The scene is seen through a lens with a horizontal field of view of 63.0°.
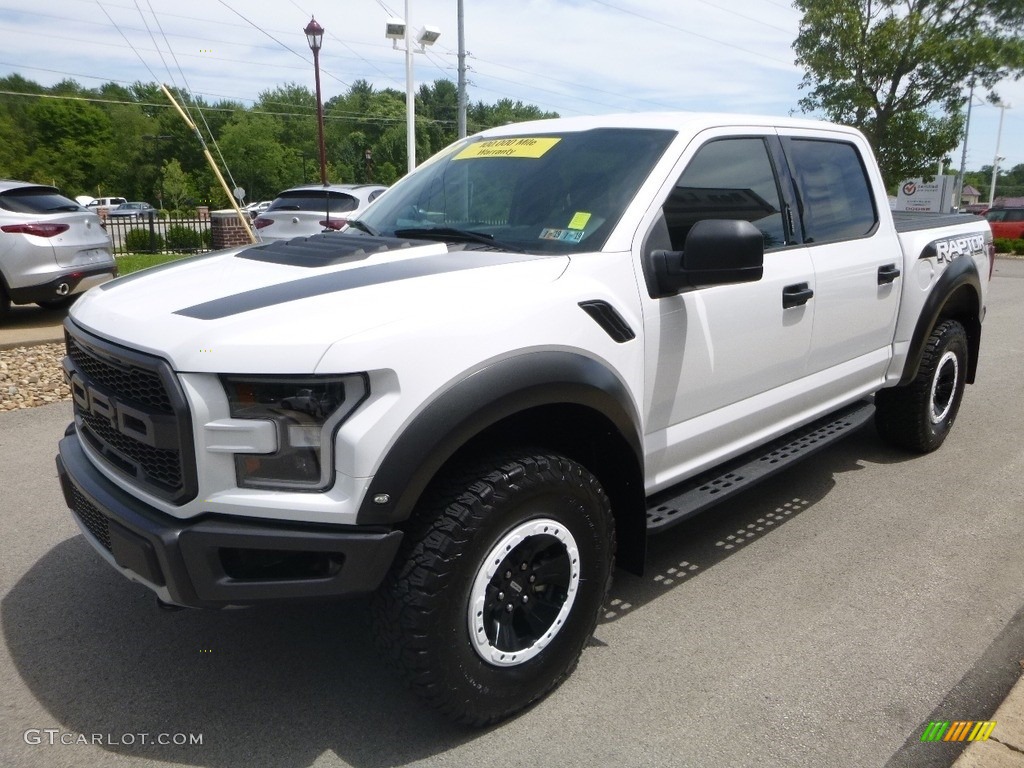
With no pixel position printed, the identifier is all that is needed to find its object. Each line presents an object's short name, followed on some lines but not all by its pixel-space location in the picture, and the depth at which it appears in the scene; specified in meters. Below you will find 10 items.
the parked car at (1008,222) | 29.42
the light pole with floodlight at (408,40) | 17.33
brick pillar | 15.65
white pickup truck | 2.15
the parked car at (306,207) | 10.94
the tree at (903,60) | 24.33
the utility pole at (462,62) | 19.95
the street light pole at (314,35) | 17.31
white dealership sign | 26.17
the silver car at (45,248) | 8.46
